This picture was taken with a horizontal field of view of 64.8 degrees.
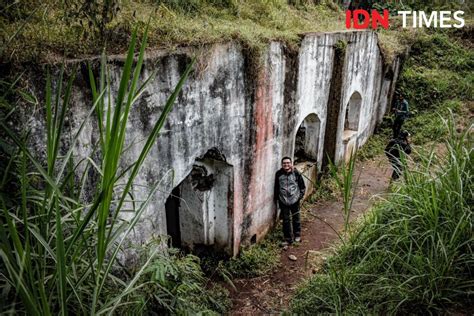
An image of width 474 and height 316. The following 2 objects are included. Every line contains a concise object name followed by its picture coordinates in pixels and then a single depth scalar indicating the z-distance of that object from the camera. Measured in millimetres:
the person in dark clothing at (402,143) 6411
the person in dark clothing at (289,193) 5828
